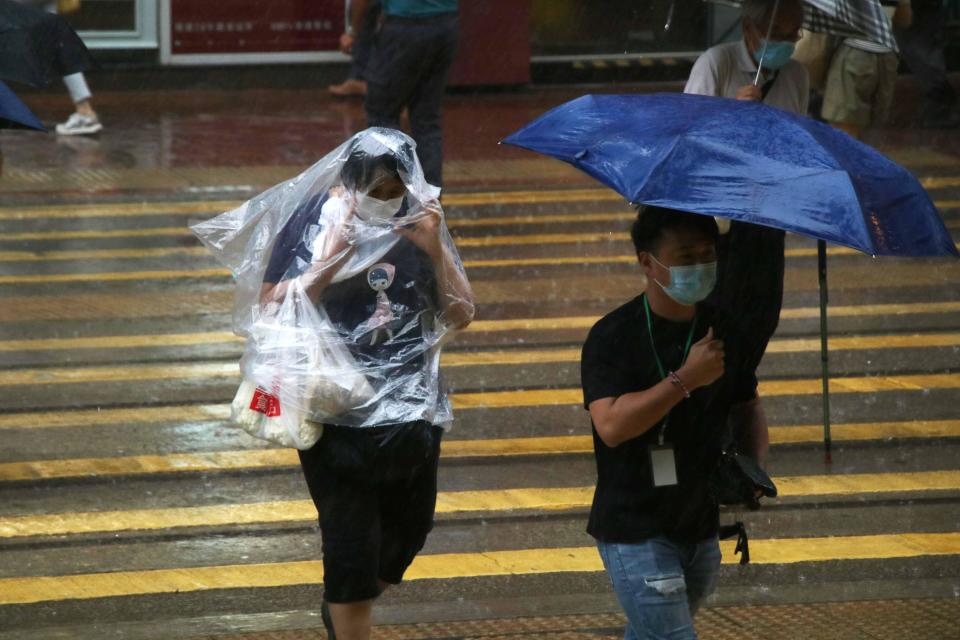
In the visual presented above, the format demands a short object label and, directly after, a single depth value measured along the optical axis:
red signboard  33.54
